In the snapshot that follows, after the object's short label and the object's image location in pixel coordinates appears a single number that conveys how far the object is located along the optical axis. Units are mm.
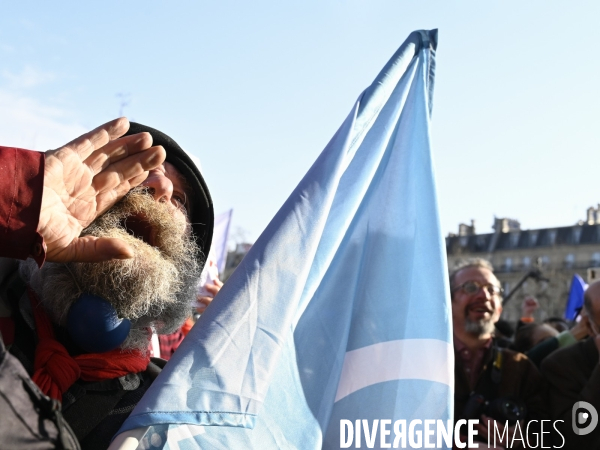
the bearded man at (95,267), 1651
